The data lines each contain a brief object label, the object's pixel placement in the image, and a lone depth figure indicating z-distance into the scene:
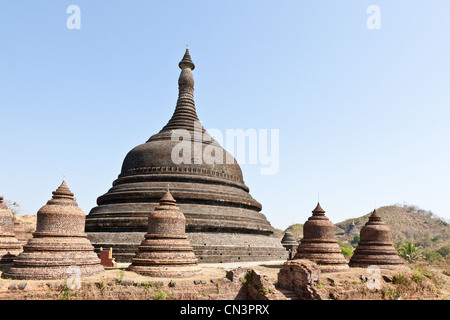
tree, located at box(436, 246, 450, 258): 57.34
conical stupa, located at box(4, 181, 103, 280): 13.41
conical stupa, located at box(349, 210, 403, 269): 19.64
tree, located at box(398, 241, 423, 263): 39.16
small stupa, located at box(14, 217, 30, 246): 24.37
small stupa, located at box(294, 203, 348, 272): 18.84
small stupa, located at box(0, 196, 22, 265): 17.92
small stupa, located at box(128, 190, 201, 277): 14.66
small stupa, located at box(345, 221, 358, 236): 91.27
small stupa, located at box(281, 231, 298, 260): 35.44
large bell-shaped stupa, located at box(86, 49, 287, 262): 21.55
